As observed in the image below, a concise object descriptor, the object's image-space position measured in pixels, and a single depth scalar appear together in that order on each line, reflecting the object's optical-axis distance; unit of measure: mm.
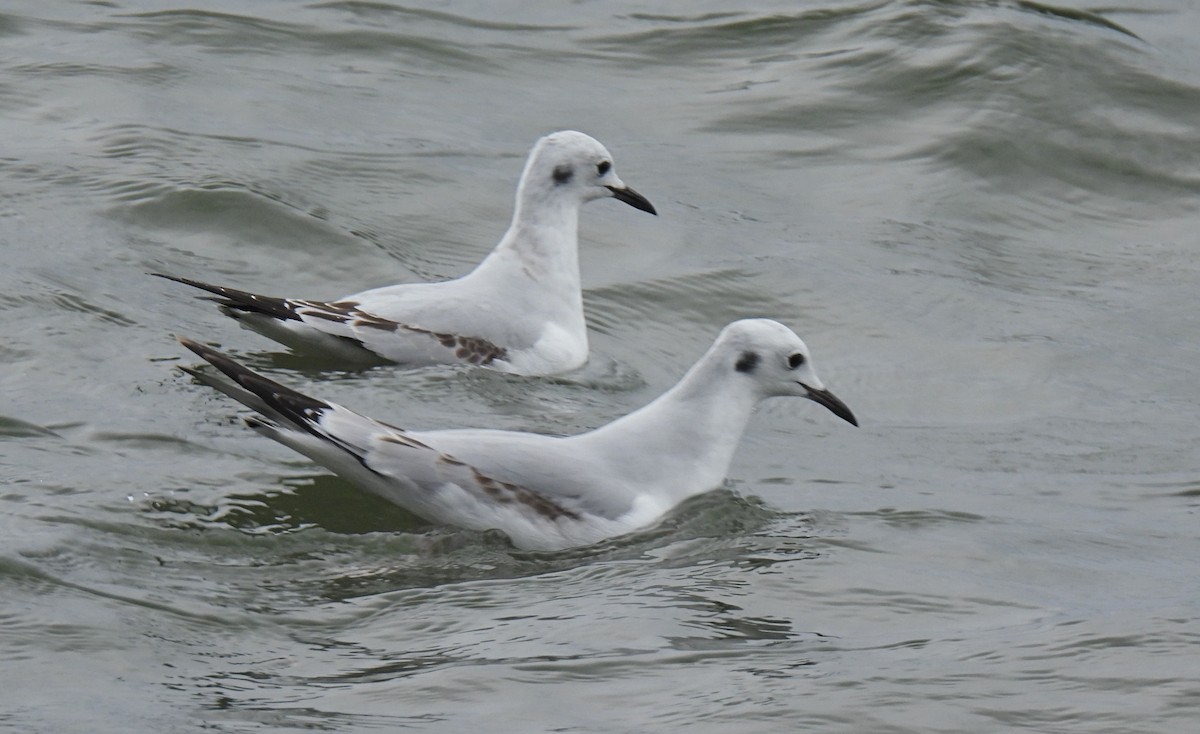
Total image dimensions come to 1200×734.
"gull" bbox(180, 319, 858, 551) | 13906
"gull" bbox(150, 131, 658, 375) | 18062
